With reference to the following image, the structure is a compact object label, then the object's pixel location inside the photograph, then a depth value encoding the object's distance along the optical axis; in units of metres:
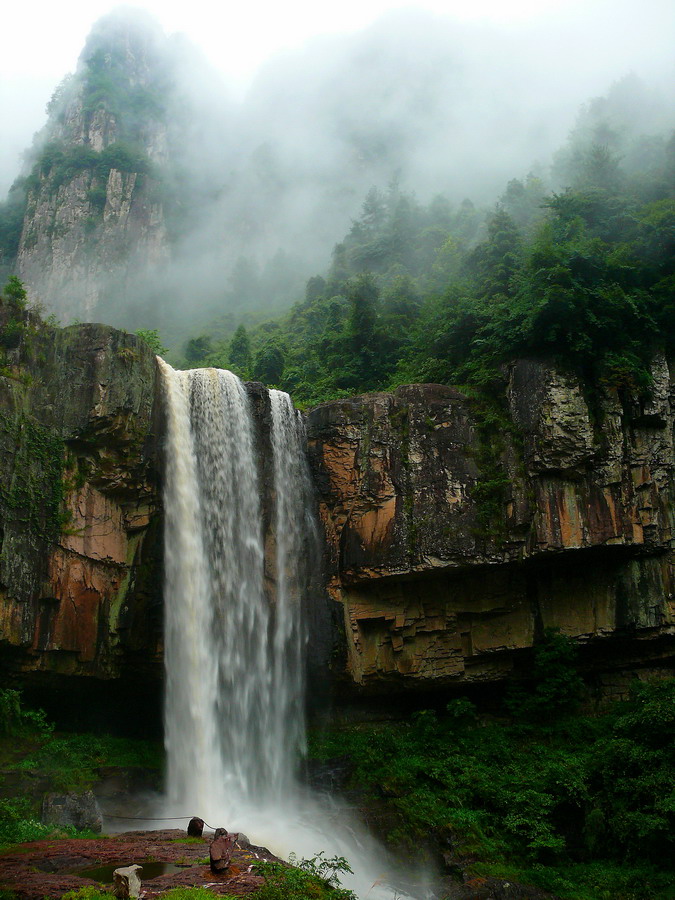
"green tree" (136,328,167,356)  32.70
